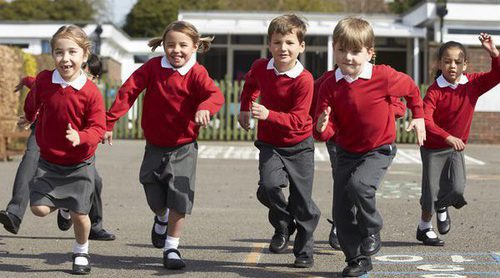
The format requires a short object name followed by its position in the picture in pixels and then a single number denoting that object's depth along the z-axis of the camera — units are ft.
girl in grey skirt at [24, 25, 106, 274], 22.39
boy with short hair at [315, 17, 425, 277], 21.83
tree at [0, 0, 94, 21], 242.99
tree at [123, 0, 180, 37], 230.07
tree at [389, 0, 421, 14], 187.21
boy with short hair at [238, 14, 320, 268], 23.54
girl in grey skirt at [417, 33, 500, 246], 27.63
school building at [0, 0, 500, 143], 97.71
